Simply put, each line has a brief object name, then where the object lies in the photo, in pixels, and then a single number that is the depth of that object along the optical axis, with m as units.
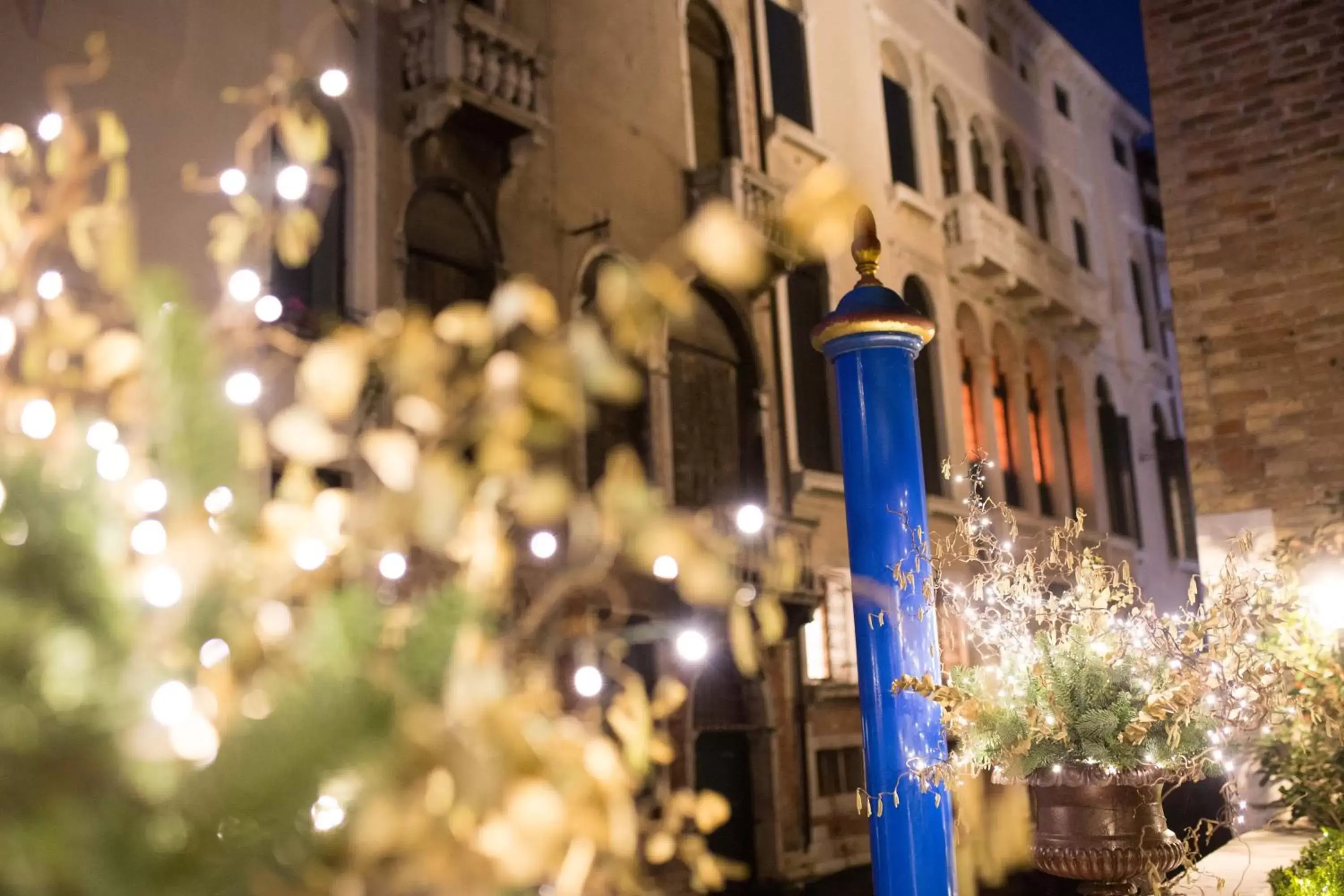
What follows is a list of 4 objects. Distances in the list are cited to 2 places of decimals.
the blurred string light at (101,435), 1.57
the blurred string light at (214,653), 1.39
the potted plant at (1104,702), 2.97
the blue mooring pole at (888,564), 3.47
